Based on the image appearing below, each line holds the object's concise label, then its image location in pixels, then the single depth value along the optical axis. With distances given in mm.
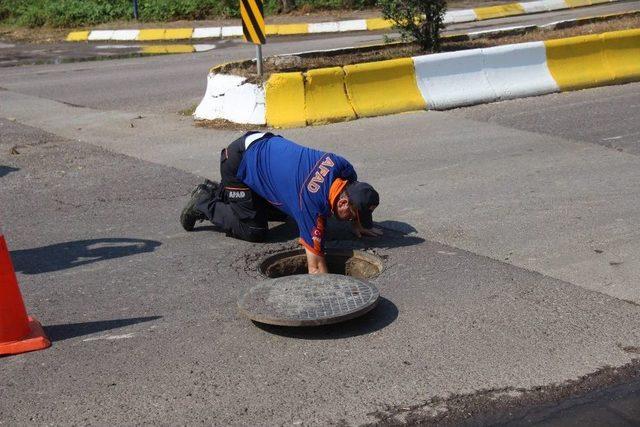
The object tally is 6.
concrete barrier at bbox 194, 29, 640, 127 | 10203
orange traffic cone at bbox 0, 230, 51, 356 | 4918
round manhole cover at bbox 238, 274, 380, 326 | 5008
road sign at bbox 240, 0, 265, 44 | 10734
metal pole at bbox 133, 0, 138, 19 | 24797
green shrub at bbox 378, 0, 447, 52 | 12203
